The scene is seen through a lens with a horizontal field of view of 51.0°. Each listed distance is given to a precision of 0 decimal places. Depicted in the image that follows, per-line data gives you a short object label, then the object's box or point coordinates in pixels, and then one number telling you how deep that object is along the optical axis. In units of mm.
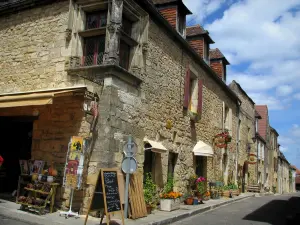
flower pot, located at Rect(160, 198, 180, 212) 8469
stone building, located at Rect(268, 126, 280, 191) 30375
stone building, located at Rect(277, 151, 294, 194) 36225
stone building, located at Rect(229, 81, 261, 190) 18603
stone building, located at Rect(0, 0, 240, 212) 7000
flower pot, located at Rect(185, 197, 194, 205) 10219
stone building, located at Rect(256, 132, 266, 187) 24344
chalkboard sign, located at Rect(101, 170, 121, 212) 5883
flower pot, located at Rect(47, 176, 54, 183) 6801
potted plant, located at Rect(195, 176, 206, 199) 11033
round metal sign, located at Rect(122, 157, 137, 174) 6629
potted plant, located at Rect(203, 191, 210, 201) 11888
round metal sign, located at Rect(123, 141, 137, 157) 6707
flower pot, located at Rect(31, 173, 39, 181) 7030
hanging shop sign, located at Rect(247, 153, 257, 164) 19503
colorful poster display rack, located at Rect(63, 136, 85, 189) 6520
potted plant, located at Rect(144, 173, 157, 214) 7886
